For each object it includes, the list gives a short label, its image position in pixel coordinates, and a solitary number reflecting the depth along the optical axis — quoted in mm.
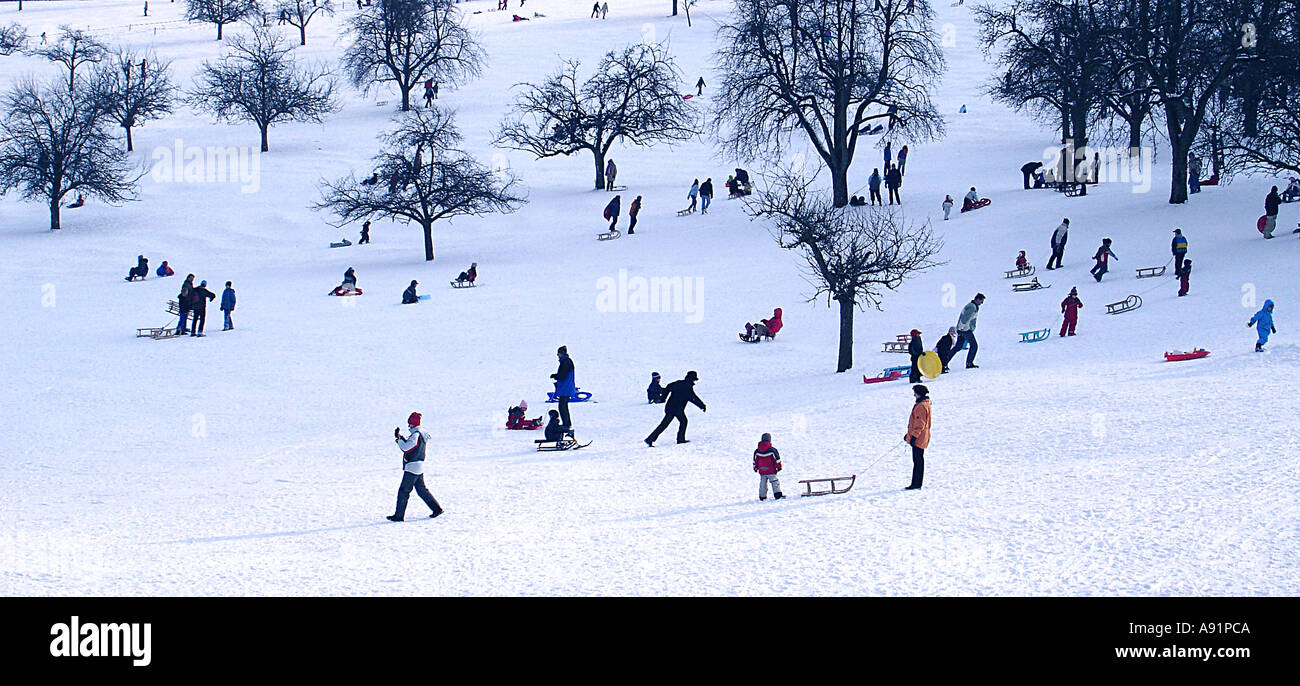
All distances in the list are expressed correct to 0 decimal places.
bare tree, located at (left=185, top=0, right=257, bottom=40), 80375
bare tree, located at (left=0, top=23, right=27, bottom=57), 74500
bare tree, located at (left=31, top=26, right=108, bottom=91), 65125
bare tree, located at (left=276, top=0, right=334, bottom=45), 78062
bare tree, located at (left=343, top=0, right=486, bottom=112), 60031
